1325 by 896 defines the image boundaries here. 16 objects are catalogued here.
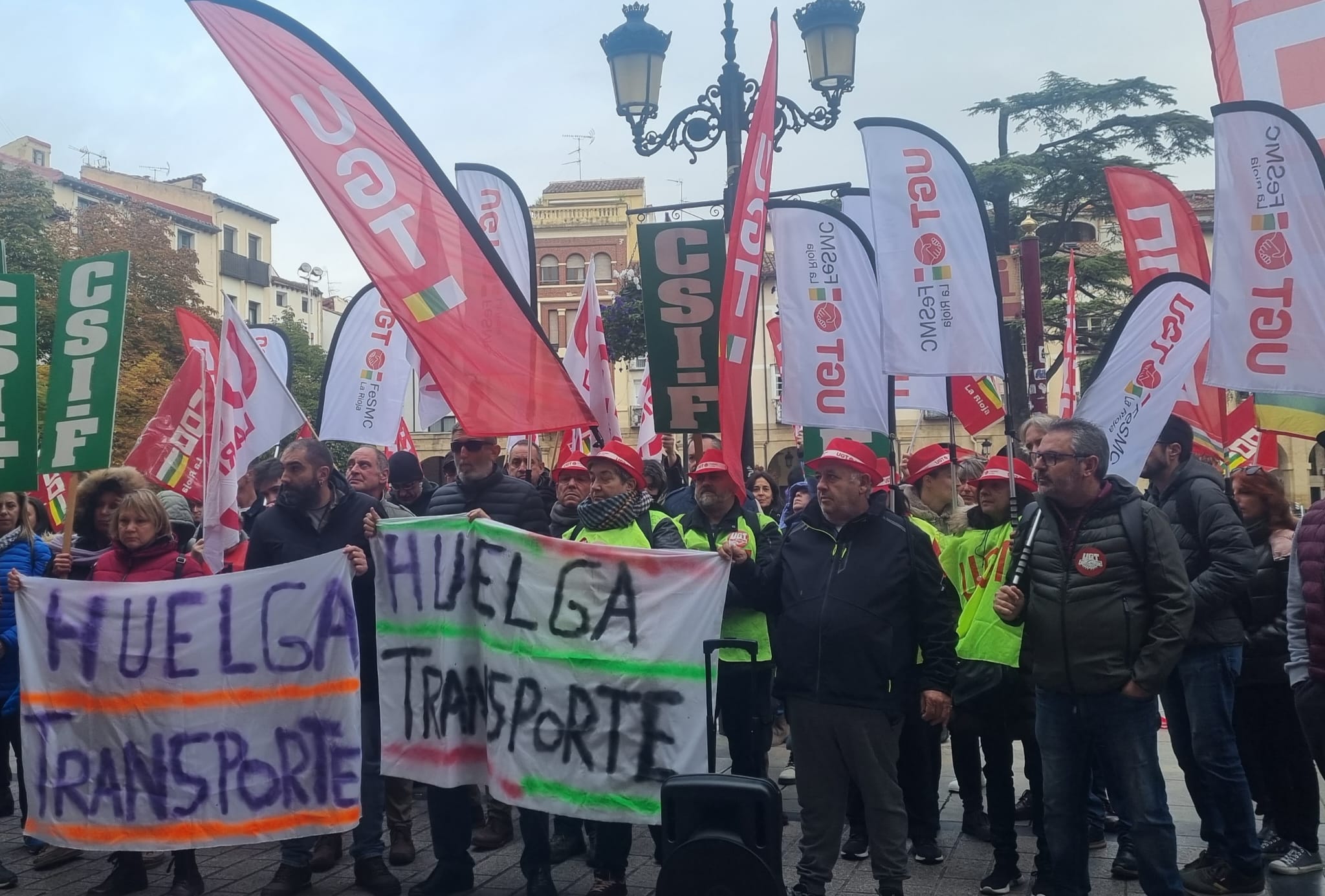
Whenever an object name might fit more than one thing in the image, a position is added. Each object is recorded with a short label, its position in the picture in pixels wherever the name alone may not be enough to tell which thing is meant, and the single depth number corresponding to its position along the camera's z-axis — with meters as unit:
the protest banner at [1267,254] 4.97
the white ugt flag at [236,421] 5.86
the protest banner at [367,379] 10.95
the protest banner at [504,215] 9.88
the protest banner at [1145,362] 6.34
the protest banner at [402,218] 5.04
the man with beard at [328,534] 5.49
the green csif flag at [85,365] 6.04
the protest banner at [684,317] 7.15
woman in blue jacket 5.89
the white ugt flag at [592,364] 8.70
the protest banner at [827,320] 7.78
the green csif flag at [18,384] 5.94
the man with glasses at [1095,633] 4.31
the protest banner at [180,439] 8.45
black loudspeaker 3.87
